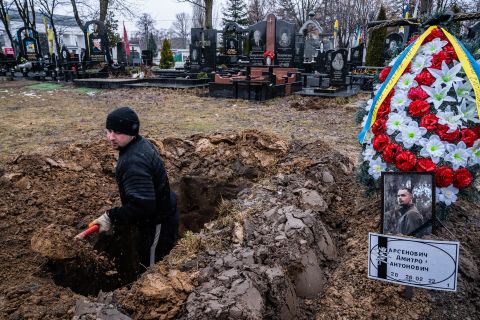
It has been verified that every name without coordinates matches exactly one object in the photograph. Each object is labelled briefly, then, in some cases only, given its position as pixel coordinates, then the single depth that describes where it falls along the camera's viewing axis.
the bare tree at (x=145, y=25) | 59.12
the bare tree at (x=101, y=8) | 27.22
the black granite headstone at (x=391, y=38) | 18.02
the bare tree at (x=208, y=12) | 25.85
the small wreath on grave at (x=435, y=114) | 2.75
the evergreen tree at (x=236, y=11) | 46.00
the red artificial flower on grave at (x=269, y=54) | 15.08
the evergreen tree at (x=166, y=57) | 25.75
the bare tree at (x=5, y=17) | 27.19
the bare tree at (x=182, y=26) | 79.97
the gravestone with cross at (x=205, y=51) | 17.97
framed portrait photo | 2.62
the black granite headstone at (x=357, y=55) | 20.19
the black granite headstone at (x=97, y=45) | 20.80
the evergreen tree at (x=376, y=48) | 19.05
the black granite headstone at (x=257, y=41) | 15.57
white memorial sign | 1.97
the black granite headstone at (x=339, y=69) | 13.92
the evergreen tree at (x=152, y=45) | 47.87
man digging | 2.93
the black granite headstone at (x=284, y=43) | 15.52
